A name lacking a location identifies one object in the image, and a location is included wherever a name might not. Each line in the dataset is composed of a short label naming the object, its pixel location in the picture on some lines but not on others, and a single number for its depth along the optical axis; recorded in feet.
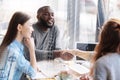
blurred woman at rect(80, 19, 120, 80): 4.59
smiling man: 6.72
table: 6.38
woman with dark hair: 5.90
